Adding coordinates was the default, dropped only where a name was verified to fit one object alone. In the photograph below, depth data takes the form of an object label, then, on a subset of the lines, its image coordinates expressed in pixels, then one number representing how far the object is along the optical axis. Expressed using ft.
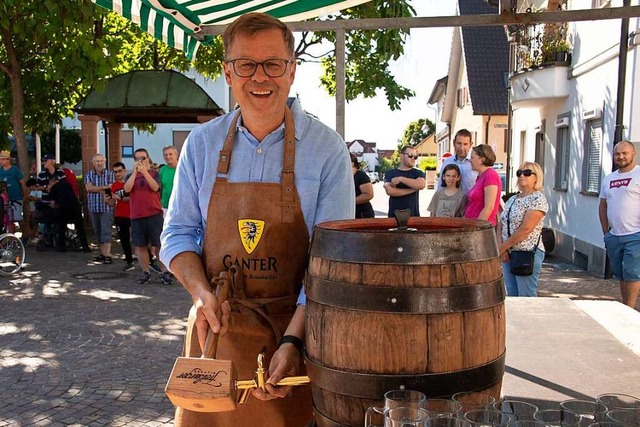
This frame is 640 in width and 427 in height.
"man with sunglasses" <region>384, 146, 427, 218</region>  28.32
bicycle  33.02
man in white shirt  23.12
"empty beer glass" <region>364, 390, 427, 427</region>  4.81
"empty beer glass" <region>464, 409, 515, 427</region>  4.58
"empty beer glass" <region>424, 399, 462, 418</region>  4.58
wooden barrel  5.01
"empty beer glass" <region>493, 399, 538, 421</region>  4.82
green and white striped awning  13.83
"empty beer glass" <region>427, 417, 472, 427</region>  4.52
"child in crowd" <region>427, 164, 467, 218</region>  25.18
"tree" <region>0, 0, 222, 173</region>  35.12
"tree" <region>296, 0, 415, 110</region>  46.70
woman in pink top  21.72
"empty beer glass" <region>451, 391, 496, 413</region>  4.82
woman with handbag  19.13
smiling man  6.91
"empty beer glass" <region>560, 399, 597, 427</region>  4.71
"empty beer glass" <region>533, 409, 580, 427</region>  4.56
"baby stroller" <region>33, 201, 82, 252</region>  41.91
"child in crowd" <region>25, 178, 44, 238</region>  44.70
